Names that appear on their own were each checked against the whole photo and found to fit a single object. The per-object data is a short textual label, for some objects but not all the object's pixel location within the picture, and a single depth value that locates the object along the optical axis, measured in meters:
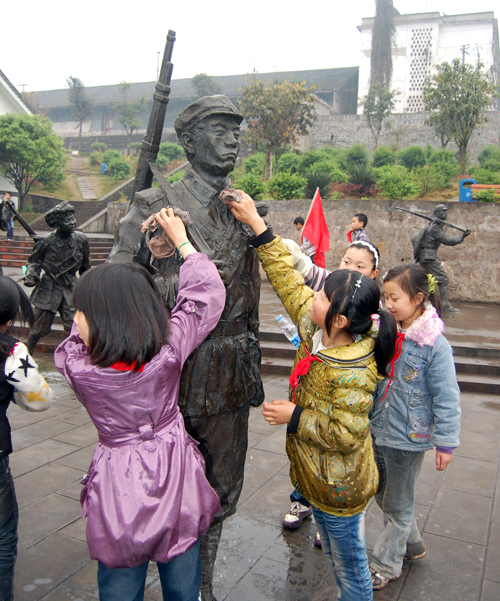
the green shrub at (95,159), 29.62
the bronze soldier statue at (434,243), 8.42
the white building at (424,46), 29.56
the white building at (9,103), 23.56
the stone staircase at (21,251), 13.99
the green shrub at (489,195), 10.69
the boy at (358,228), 7.29
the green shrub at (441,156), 17.88
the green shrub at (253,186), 13.28
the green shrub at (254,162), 20.03
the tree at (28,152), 21.42
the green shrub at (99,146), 32.16
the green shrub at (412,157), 18.53
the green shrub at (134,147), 29.40
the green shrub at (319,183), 13.56
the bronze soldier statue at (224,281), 1.98
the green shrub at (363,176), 13.29
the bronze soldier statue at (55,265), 5.60
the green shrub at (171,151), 26.65
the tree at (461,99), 15.46
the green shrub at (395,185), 12.31
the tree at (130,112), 33.06
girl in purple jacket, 1.46
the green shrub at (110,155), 28.38
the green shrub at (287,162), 18.07
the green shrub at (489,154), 18.92
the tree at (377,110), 23.78
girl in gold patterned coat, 1.80
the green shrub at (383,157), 18.53
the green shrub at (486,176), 13.22
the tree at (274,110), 16.61
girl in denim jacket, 2.27
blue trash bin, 11.49
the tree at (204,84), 31.41
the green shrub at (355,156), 18.28
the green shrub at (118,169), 26.50
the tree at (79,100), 33.72
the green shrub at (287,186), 12.90
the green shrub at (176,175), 20.50
